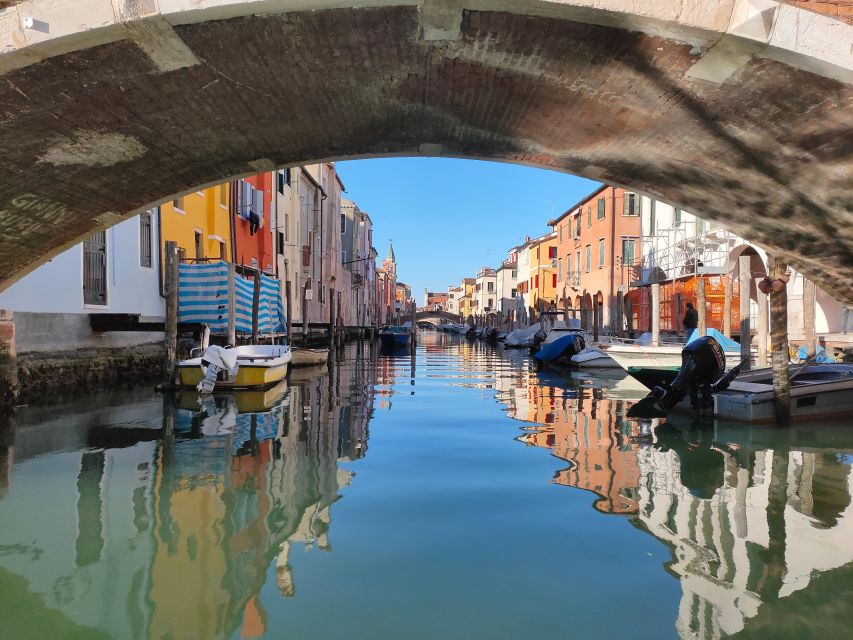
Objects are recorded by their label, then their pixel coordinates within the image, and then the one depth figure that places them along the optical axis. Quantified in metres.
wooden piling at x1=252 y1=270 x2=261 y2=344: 14.41
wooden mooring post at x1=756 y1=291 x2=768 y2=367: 12.78
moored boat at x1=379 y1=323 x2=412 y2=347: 32.19
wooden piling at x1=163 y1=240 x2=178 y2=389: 10.85
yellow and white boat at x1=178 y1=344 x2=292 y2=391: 11.13
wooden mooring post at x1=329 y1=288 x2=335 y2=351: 25.53
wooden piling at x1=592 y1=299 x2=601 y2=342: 22.12
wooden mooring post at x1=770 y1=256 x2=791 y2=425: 8.34
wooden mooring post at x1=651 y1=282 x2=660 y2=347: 16.91
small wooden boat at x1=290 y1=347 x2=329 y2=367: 16.52
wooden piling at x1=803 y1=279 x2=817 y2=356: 12.92
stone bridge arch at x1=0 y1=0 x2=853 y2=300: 3.59
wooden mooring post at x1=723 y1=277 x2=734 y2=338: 15.58
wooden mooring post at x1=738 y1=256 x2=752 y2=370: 12.02
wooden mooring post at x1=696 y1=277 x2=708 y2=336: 13.23
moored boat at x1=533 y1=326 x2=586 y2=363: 20.19
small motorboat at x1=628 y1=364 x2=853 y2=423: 8.48
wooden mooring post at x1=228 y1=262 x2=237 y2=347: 12.86
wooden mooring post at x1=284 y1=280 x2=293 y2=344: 19.39
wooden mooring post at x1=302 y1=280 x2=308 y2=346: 22.97
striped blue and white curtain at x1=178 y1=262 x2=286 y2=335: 13.78
